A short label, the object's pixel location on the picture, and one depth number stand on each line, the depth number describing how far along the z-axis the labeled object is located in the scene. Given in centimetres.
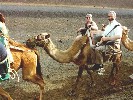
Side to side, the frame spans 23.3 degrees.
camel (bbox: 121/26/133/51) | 1163
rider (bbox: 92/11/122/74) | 972
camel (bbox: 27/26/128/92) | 895
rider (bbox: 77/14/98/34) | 967
